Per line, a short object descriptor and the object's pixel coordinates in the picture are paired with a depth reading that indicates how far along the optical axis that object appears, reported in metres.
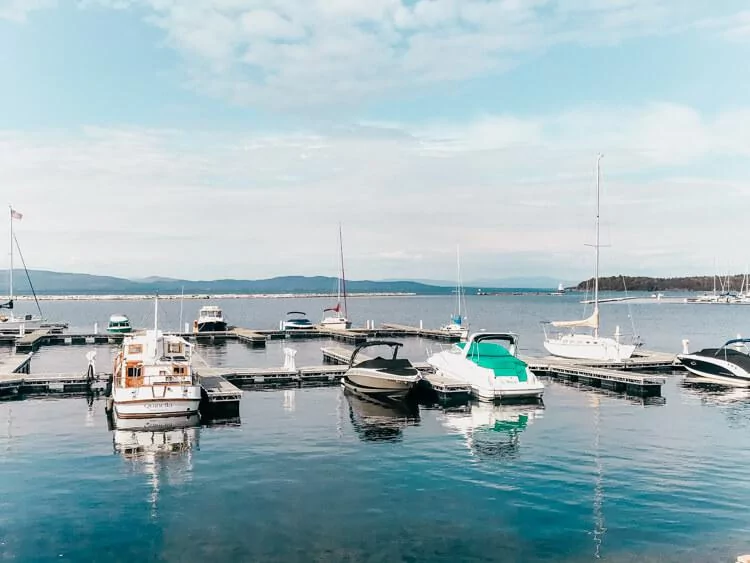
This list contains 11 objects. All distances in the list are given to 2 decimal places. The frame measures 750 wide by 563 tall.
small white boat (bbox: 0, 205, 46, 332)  86.88
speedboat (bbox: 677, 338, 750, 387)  40.09
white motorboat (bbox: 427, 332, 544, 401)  34.72
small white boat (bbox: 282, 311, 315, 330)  81.94
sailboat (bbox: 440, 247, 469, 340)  75.50
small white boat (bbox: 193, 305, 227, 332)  76.44
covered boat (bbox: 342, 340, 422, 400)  34.81
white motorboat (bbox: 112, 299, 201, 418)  29.00
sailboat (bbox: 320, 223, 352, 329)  82.59
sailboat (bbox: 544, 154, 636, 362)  48.28
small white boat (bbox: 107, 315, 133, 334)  75.12
